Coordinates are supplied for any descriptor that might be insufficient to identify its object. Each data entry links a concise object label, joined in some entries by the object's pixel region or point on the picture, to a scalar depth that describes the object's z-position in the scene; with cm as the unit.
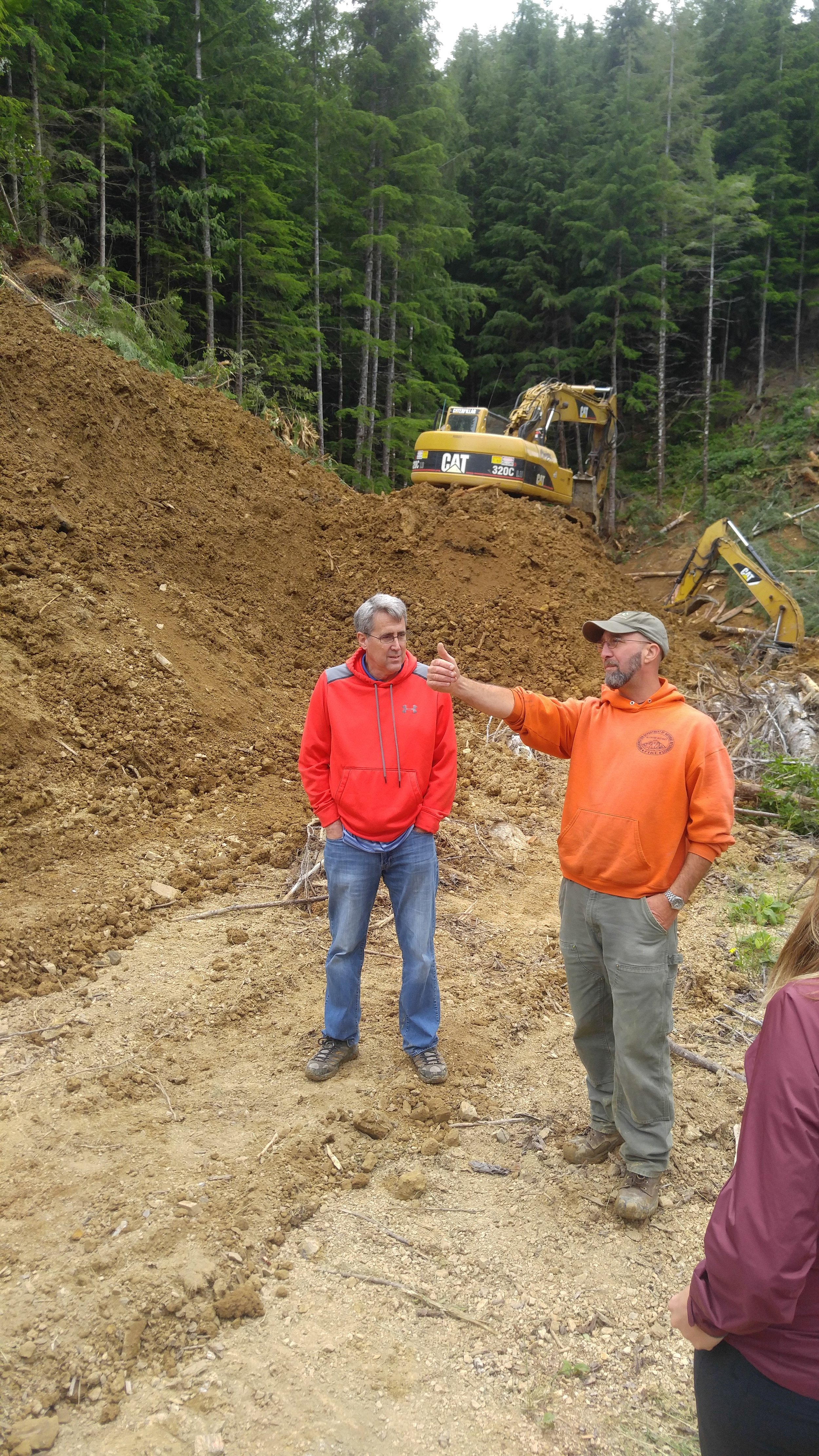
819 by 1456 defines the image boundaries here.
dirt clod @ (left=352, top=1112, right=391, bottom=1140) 347
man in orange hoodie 284
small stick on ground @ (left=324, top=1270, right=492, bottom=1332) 264
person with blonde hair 121
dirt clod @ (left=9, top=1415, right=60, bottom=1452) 219
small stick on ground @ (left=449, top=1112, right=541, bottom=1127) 362
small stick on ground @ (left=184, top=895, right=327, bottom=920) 518
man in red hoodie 356
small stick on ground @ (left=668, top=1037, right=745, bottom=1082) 400
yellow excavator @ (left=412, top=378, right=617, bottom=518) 1302
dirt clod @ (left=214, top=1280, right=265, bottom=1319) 258
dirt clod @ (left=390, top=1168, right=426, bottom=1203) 316
